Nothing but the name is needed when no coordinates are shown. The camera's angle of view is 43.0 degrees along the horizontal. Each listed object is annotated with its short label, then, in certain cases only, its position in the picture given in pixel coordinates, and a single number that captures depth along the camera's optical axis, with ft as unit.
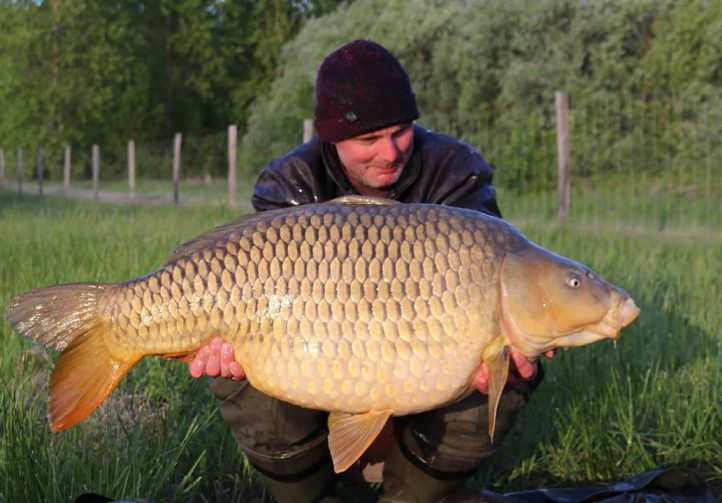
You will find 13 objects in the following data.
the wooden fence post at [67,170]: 62.34
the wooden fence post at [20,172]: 64.11
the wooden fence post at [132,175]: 51.62
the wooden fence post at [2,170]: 71.05
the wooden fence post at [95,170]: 54.58
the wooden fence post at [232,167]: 34.40
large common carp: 5.15
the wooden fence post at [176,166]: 44.09
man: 6.47
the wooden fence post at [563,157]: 23.81
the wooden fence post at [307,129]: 27.58
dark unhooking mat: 6.30
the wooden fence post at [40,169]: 63.10
